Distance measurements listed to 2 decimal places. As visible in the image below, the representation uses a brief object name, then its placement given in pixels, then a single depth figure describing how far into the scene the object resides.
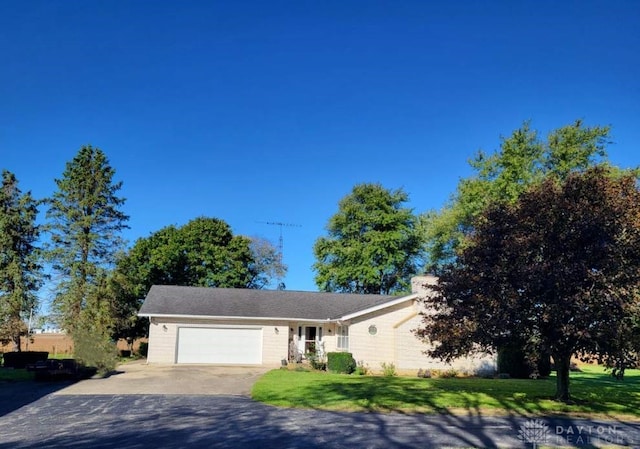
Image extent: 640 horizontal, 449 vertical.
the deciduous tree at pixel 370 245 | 44.59
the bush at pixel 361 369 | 23.31
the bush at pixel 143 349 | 36.28
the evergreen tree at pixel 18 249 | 36.53
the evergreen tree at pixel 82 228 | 37.53
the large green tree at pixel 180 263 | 35.41
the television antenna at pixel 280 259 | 54.81
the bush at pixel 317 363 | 25.28
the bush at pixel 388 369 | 22.98
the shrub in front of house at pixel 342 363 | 23.39
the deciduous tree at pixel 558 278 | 12.54
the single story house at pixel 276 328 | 25.44
